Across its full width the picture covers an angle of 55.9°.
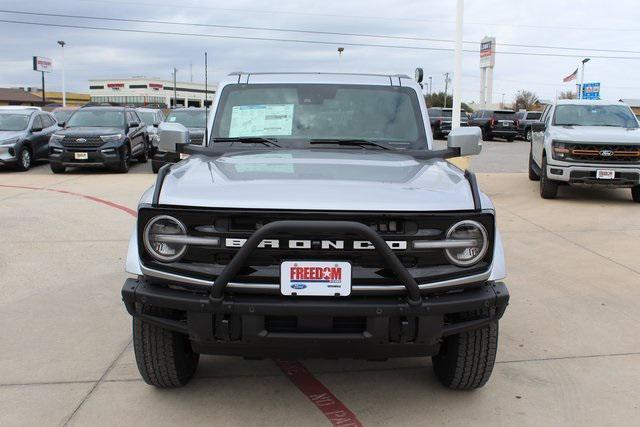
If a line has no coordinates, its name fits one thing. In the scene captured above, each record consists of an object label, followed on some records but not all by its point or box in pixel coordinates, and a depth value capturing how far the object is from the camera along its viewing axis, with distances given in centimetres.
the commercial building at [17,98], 8225
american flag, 4803
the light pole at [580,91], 4944
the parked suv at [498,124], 3045
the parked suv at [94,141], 1480
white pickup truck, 1029
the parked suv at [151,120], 1756
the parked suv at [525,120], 3199
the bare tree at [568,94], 7483
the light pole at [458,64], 1252
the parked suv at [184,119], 1484
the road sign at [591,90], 5151
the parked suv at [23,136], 1514
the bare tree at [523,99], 8875
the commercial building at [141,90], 10694
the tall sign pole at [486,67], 5778
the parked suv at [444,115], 3058
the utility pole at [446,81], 9981
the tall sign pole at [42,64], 7295
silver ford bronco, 281
